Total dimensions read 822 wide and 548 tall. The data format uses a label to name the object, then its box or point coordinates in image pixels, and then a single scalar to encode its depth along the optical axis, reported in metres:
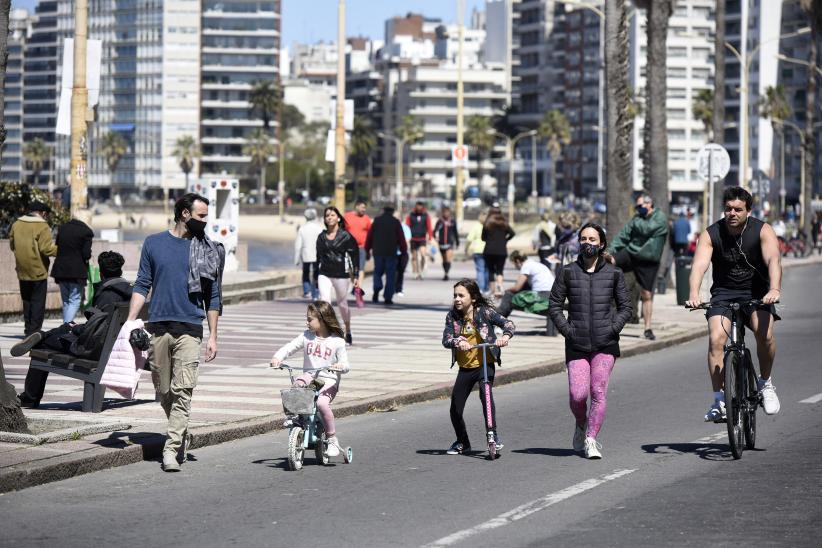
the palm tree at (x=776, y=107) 144.25
